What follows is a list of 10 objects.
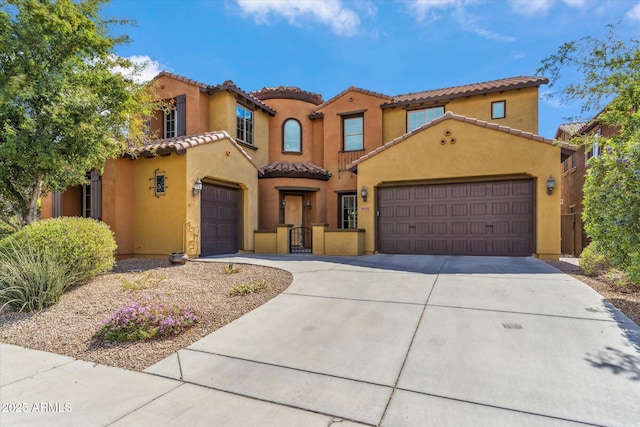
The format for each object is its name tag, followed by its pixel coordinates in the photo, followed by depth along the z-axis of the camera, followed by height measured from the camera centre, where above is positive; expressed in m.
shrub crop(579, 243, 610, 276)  7.33 -1.18
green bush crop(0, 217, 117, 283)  6.31 -0.60
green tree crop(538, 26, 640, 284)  4.92 +1.66
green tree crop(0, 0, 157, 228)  6.79 +2.72
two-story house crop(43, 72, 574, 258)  10.34 +1.24
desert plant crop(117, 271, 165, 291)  6.29 -1.42
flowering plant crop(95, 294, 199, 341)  4.21 -1.48
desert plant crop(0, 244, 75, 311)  5.43 -1.20
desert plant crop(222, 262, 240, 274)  7.79 -1.38
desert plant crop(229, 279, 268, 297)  6.03 -1.44
